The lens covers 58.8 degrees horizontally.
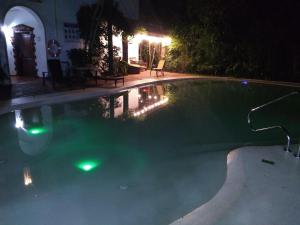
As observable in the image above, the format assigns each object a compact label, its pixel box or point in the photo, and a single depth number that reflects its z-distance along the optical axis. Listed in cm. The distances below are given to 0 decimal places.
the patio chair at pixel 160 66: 1576
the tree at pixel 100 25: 1309
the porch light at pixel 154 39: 1682
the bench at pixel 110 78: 1174
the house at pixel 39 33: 1183
